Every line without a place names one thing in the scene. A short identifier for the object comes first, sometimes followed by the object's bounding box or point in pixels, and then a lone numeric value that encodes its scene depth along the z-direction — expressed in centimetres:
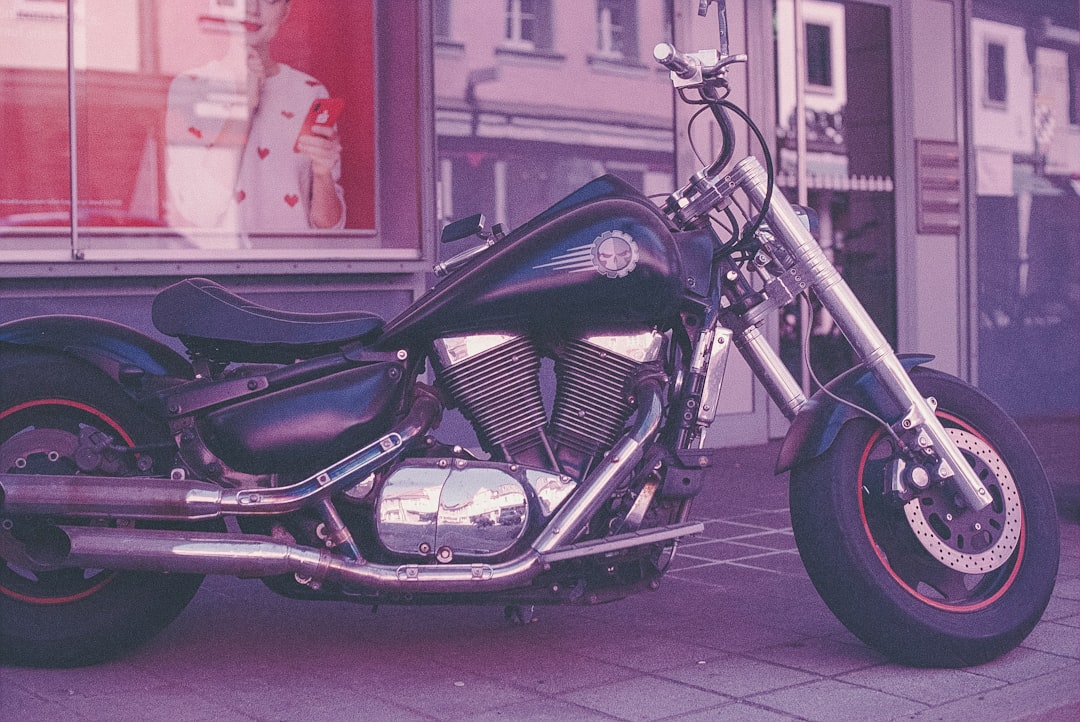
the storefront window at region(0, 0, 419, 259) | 680
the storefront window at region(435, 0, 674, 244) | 795
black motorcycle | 399
